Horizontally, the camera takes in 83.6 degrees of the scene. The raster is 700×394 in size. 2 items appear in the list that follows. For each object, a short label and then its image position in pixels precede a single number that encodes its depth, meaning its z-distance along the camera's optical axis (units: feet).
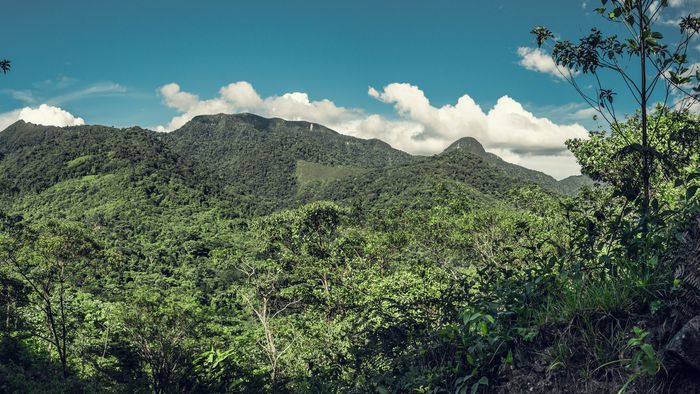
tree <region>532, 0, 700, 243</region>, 13.90
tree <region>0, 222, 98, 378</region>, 60.34
